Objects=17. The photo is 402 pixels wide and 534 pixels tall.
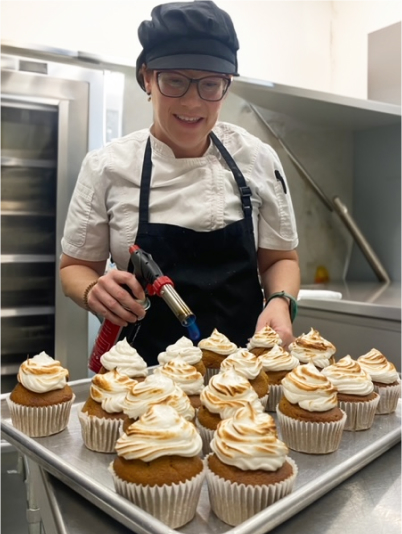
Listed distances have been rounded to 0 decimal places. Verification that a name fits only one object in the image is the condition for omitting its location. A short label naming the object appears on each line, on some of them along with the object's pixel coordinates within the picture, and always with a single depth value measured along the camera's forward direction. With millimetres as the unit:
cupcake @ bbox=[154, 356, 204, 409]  1223
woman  1485
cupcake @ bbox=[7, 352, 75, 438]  1124
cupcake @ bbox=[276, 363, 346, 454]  1073
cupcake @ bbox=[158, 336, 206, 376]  1376
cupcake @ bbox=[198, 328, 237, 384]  1470
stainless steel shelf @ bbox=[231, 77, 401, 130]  2900
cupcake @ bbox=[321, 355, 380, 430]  1186
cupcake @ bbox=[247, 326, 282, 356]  1467
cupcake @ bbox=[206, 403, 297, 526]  829
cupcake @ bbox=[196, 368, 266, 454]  1068
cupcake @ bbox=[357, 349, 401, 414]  1279
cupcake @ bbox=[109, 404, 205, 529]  817
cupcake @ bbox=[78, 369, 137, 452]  1050
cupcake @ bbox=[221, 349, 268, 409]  1258
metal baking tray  743
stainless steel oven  2402
